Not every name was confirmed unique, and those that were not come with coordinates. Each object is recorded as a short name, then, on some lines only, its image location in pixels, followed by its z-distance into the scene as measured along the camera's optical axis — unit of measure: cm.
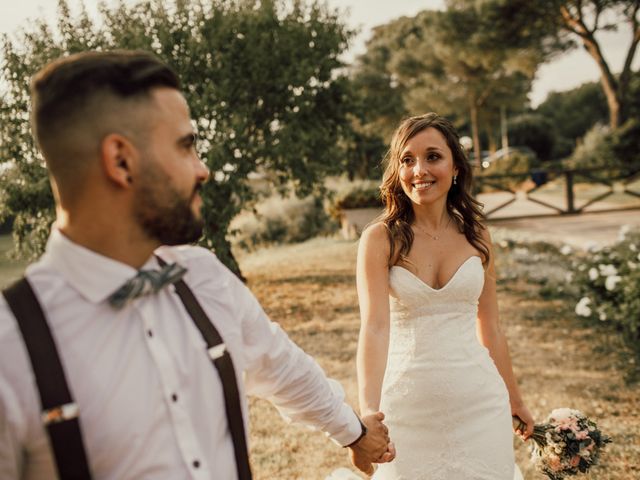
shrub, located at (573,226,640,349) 643
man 120
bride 273
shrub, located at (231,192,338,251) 1886
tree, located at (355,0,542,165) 2388
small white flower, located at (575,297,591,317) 697
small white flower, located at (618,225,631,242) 750
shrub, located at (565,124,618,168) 2416
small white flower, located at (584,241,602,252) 783
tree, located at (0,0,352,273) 955
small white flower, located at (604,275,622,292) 638
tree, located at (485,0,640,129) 2214
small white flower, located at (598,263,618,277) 667
